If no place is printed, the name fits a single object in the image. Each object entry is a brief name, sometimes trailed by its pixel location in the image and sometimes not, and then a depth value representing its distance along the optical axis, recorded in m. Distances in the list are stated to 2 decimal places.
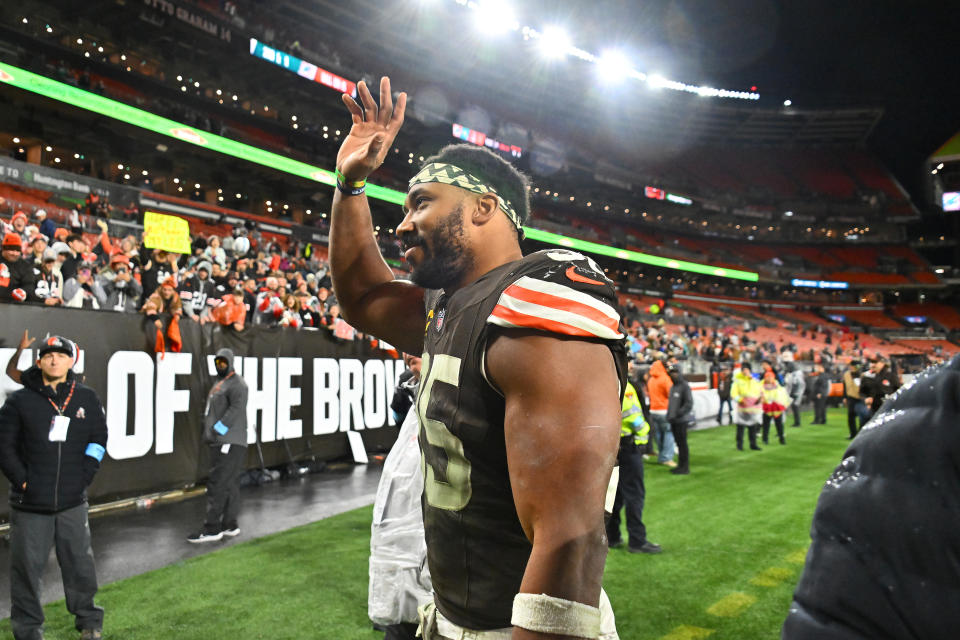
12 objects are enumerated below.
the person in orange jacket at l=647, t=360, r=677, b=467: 11.33
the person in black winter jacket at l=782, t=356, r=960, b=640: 0.67
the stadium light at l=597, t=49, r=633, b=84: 48.41
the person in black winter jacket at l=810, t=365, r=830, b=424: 20.61
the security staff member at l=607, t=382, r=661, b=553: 6.58
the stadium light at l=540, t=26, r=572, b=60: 43.91
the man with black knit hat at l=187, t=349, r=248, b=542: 6.65
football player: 1.19
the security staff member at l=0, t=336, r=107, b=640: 4.11
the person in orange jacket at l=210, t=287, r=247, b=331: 9.26
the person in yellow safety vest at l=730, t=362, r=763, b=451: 13.46
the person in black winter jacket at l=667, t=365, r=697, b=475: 10.81
